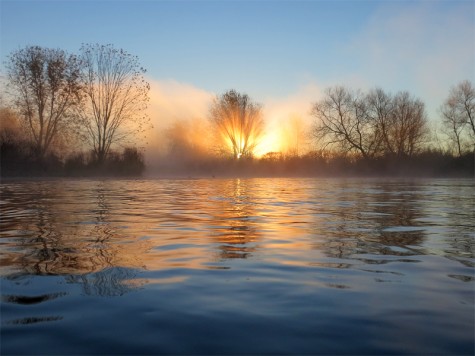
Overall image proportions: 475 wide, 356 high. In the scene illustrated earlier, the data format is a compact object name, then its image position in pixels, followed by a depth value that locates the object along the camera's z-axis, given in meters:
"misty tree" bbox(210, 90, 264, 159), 57.47
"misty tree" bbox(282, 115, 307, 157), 55.74
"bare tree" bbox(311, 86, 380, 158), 54.19
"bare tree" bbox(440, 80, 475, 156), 51.97
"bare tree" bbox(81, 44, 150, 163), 41.75
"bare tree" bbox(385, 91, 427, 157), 52.19
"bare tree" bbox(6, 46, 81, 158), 38.44
